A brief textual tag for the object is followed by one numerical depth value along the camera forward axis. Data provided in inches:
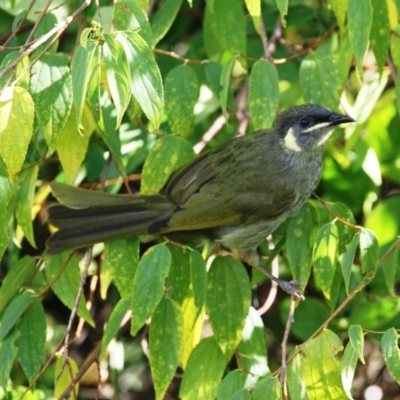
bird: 257.0
